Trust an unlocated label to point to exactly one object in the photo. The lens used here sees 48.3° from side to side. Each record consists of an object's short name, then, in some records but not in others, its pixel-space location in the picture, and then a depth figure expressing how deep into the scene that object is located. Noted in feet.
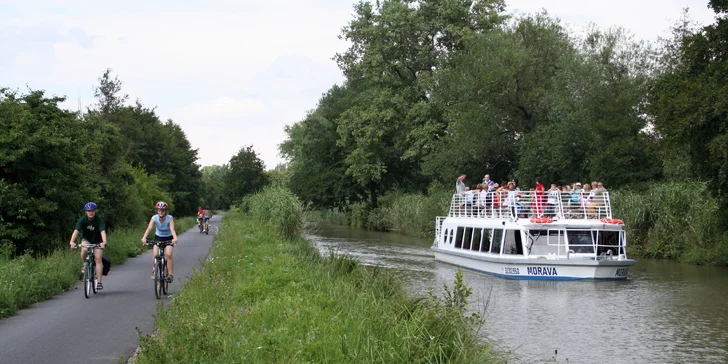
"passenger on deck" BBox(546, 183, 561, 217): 84.84
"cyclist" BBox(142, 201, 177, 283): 49.21
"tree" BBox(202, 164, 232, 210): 484.74
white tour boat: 82.02
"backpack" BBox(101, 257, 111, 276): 50.96
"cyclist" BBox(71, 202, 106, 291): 49.42
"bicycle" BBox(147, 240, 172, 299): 48.06
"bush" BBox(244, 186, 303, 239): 100.89
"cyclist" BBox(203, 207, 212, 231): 154.38
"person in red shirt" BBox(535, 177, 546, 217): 85.61
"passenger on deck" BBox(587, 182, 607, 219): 85.40
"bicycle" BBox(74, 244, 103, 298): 47.85
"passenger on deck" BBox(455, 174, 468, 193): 101.15
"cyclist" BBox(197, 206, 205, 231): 154.57
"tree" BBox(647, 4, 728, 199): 75.51
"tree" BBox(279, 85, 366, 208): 208.85
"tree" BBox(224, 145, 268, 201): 225.76
